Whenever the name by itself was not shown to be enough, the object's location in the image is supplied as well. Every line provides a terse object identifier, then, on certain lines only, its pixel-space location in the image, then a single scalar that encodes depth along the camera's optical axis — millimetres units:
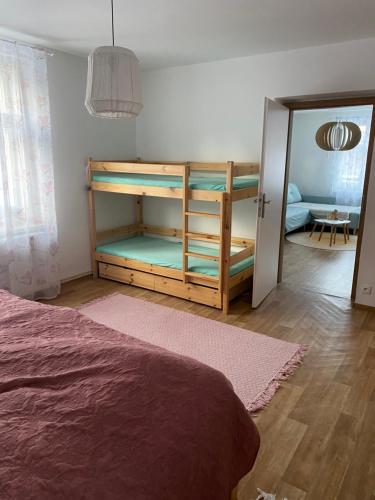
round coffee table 6461
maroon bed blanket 939
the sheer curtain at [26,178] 3283
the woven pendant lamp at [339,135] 5828
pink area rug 2438
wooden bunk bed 3393
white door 3324
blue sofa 6836
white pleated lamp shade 1903
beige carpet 6094
